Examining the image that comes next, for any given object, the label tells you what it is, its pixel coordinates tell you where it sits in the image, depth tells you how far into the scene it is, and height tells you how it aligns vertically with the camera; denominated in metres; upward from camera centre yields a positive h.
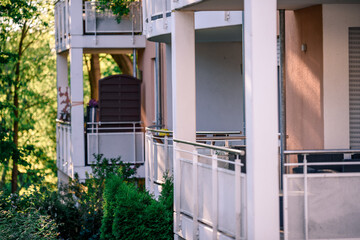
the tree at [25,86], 29.23 +1.23
